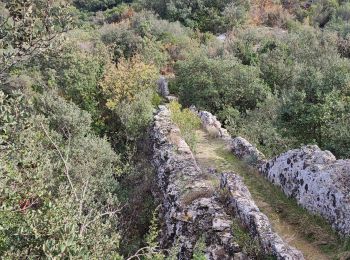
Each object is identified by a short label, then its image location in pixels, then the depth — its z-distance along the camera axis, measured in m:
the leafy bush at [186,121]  21.86
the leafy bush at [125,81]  27.25
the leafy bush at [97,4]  76.62
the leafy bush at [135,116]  24.98
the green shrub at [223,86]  28.55
